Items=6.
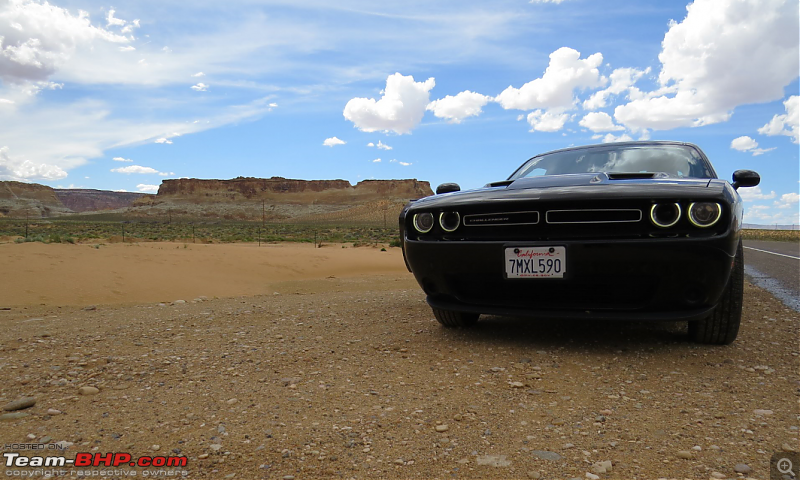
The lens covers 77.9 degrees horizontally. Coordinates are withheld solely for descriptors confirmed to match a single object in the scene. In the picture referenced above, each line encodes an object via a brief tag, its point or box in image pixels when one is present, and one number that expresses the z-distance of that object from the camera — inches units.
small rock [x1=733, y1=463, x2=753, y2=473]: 62.8
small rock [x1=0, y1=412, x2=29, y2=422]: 83.8
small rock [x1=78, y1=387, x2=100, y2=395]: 96.1
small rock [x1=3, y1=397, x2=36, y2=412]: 88.3
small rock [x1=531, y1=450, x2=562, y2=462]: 67.3
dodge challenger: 100.9
